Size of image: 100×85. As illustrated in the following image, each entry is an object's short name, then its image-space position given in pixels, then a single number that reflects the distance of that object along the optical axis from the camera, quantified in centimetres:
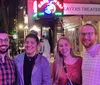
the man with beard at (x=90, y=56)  175
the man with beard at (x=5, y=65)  187
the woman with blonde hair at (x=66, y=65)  199
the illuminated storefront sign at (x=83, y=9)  526
